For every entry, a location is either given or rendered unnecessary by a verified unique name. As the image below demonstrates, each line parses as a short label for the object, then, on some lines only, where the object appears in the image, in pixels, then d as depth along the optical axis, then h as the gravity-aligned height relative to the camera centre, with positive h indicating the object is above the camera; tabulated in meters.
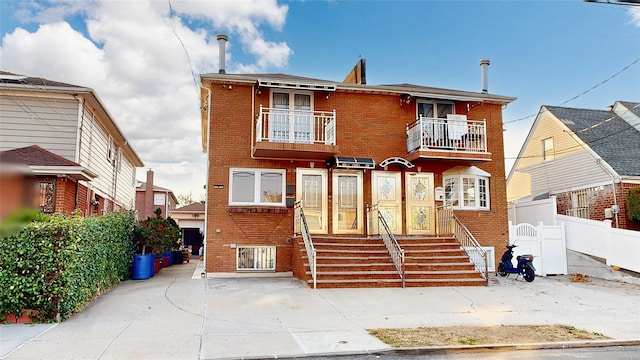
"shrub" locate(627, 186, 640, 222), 17.08 +0.82
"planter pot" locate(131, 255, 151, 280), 14.25 -1.30
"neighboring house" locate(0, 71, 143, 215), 12.93 +3.13
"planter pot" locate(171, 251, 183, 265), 22.06 -1.50
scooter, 14.20 -1.29
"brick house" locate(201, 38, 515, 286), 14.83 +2.25
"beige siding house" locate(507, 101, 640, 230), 18.55 +3.08
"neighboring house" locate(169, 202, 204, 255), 36.19 +0.27
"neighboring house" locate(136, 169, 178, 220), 38.44 +2.60
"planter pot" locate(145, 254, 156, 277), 14.63 -1.21
